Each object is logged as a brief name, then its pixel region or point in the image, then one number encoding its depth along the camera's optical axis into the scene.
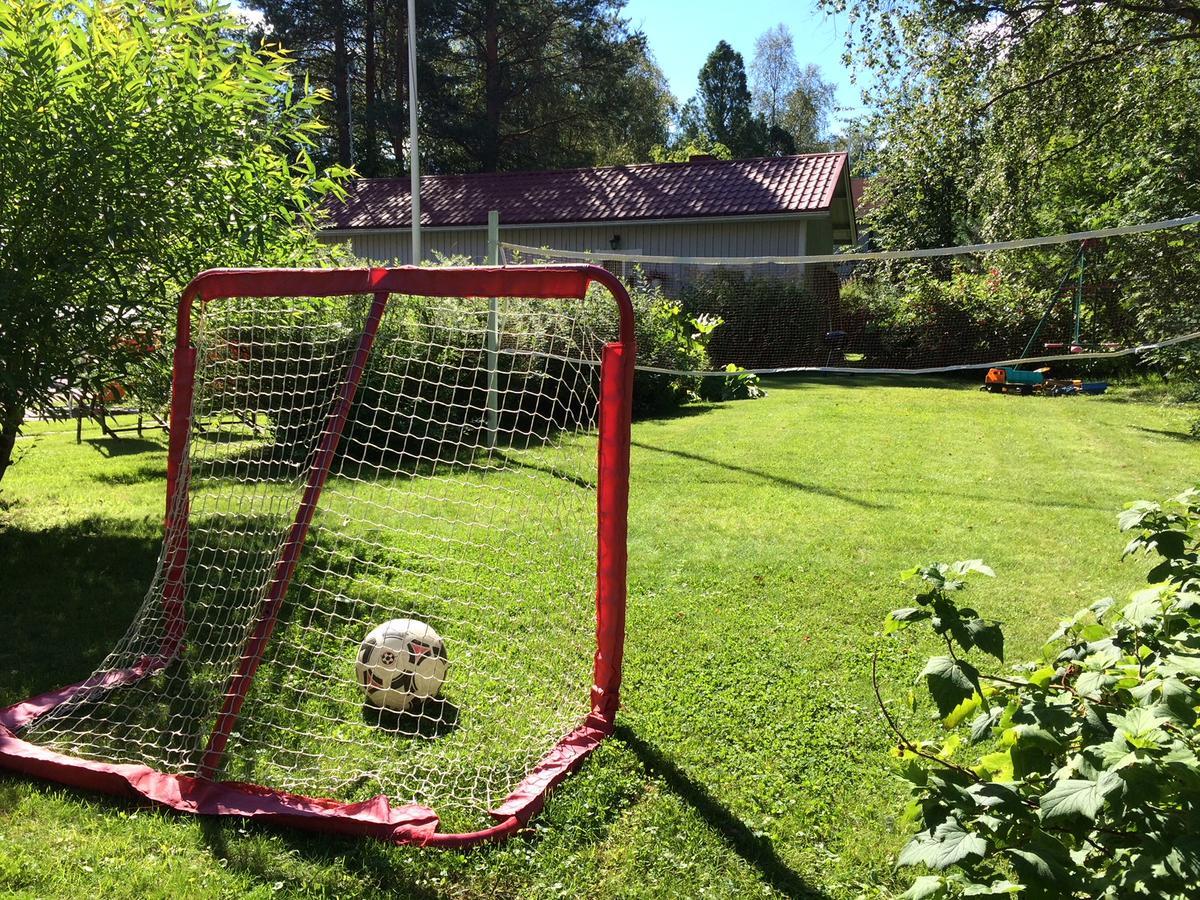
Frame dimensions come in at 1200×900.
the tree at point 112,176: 5.38
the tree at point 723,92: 54.53
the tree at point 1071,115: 12.37
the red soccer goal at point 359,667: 3.29
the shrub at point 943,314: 11.62
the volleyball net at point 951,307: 10.84
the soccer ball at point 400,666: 3.78
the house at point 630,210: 19.38
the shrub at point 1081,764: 1.46
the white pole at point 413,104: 11.55
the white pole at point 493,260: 8.78
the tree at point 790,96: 58.88
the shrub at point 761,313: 10.66
